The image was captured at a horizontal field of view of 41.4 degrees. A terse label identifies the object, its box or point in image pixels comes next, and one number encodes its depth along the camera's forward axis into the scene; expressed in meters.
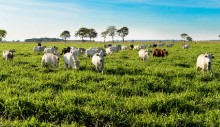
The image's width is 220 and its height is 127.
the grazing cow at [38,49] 42.50
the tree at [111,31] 170.75
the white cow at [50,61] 19.61
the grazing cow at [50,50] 37.97
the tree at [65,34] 174.59
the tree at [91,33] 160.00
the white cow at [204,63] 17.62
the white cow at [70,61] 18.64
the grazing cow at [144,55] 27.97
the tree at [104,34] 174.35
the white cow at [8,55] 25.88
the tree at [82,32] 157.62
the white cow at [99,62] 17.88
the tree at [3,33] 162.50
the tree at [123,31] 163.75
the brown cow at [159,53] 32.08
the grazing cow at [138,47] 52.65
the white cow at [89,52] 31.92
